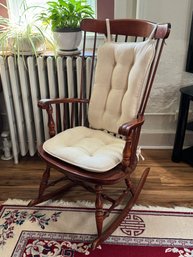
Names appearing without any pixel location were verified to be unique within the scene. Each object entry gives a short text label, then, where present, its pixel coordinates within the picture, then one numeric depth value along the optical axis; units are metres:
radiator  1.84
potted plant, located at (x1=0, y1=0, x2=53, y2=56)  1.79
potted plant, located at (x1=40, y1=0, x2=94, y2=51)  1.75
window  2.11
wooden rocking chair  1.34
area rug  1.39
